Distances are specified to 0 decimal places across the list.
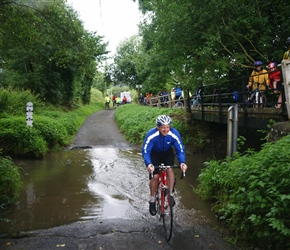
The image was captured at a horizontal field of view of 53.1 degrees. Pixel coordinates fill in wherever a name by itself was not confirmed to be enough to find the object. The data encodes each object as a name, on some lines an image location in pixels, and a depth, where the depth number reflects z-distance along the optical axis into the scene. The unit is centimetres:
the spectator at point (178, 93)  2008
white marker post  1224
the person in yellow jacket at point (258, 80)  849
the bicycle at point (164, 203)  484
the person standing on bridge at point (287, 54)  711
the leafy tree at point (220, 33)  919
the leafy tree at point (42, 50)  1073
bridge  613
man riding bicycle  501
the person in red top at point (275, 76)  775
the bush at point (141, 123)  1524
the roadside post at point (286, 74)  593
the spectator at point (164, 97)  2337
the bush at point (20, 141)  1135
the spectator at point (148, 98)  3199
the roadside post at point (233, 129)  730
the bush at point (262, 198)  385
